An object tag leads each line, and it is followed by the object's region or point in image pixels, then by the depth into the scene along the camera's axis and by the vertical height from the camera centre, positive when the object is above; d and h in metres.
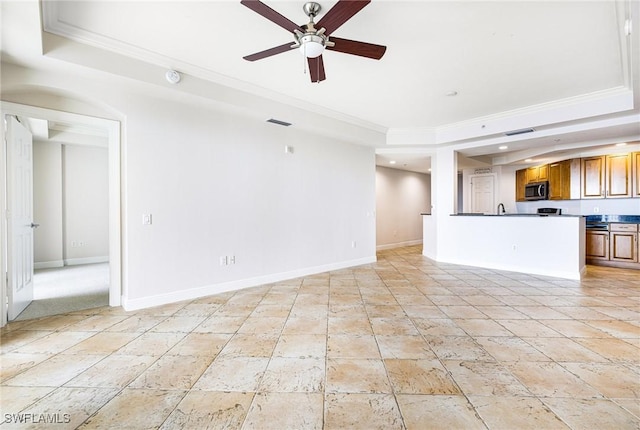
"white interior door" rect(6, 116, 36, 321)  2.94 -0.01
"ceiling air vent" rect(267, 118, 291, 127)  4.27 +1.42
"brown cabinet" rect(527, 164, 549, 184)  6.87 +0.96
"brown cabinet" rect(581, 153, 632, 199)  5.59 +0.72
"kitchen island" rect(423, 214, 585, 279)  4.67 -0.57
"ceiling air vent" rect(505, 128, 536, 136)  4.77 +1.39
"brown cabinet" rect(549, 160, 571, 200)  6.34 +0.72
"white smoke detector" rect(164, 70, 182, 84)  3.12 +1.53
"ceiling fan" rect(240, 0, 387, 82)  1.90 +1.39
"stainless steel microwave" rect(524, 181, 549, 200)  6.79 +0.52
